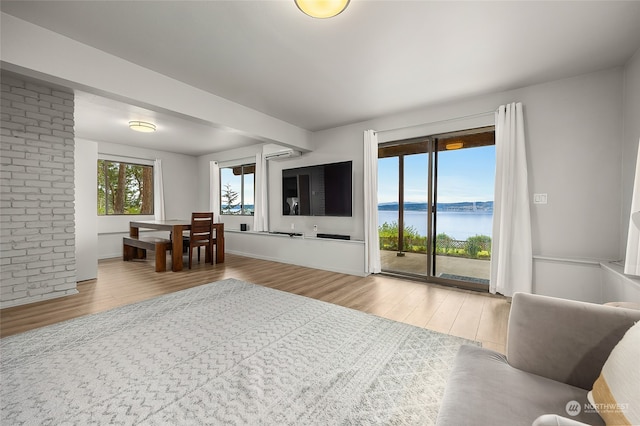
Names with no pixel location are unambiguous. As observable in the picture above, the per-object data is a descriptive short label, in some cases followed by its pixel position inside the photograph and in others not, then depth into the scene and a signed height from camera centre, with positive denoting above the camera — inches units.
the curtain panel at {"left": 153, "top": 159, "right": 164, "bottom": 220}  262.2 +19.6
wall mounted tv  183.2 +15.5
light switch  122.0 +5.6
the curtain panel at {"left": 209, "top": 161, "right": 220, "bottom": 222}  275.7 +24.1
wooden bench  179.8 -28.7
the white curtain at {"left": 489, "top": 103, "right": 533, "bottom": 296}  122.0 +0.6
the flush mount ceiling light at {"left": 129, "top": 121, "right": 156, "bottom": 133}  176.9 +59.1
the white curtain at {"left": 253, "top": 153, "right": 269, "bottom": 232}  230.8 +11.1
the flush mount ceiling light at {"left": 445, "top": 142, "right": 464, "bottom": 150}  165.8 +42.3
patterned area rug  54.4 -42.8
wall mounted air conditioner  209.2 +47.2
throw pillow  27.5 -20.6
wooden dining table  180.1 -19.3
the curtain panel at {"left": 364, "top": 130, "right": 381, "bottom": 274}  169.0 +4.1
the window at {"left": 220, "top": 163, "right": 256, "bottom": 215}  260.7 +22.1
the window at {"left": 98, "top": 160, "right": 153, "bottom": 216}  238.2 +21.5
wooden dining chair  190.5 -16.8
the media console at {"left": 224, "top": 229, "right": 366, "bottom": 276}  175.5 -31.1
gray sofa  34.4 -26.6
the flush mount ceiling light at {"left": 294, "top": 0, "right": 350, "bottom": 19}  68.9 +55.4
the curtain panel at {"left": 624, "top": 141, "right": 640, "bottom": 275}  80.6 -10.5
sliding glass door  154.7 +6.4
